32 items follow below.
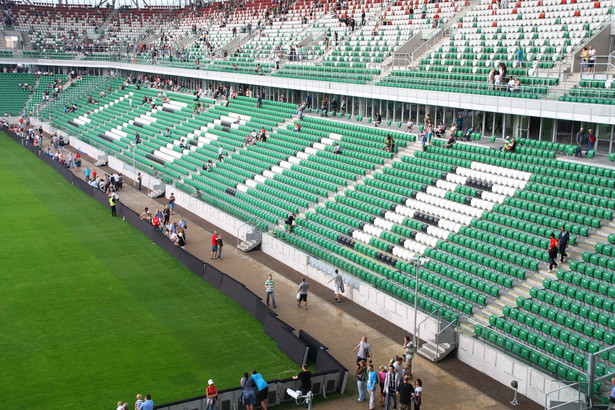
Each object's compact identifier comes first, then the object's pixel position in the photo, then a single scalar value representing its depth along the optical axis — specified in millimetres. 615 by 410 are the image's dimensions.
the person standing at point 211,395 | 15883
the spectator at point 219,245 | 29220
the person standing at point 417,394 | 15953
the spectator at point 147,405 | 15117
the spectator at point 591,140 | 25531
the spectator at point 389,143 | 32281
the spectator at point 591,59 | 27466
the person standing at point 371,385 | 16938
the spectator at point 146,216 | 34062
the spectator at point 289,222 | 30703
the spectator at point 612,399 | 15180
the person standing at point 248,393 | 16312
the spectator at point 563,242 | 20938
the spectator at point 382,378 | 17312
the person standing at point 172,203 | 36275
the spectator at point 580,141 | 25298
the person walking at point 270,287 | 23672
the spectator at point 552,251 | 20844
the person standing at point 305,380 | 16812
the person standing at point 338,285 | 24688
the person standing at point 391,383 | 16750
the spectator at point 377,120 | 36031
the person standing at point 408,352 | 18344
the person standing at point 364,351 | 18281
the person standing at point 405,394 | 15820
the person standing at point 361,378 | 17203
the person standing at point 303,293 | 23531
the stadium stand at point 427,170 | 20359
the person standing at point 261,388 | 16516
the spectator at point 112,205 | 36531
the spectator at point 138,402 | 15209
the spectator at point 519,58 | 30488
